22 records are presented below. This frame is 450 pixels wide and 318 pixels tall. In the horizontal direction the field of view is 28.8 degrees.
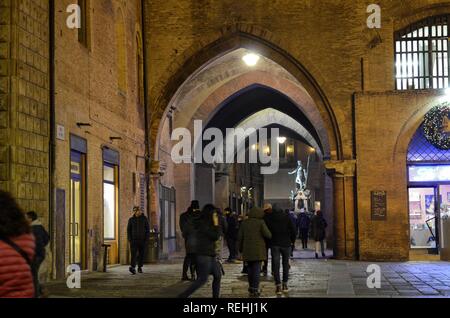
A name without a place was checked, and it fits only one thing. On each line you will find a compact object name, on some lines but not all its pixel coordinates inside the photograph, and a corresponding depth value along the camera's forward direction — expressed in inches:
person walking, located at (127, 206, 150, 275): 778.2
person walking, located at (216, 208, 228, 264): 491.4
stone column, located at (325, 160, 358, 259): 1017.5
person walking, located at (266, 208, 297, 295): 597.3
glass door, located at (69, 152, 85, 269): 735.1
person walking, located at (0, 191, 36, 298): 233.9
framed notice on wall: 1005.2
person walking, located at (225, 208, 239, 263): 944.9
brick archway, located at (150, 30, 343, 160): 1043.9
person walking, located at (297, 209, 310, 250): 1379.2
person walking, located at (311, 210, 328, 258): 1092.5
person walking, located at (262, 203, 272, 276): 609.2
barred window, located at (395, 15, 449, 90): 1035.9
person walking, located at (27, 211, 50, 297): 384.8
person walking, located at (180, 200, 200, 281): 652.7
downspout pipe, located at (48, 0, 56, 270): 660.7
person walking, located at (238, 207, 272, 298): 541.6
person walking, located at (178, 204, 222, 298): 476.1
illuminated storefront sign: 1024.2
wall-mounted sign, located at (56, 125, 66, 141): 681.0
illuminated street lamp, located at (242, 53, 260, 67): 1236.5
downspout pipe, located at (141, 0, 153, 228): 1058.1
